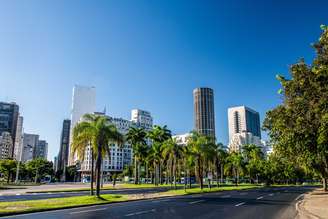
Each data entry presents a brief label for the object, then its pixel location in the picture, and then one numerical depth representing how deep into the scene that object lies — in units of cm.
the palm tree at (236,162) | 8194
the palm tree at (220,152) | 6712
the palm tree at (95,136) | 2867
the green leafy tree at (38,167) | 9425
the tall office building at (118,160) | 16739
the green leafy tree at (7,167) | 8554
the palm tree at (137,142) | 8275
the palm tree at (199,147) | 5181
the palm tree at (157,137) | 7606
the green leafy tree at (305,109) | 1548
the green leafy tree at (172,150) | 5171
